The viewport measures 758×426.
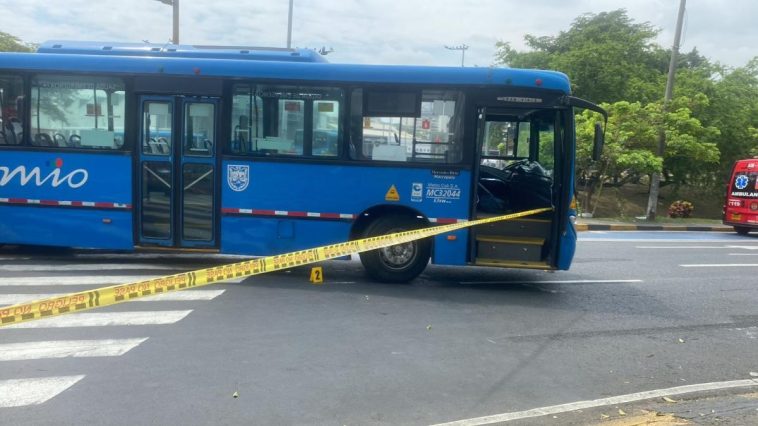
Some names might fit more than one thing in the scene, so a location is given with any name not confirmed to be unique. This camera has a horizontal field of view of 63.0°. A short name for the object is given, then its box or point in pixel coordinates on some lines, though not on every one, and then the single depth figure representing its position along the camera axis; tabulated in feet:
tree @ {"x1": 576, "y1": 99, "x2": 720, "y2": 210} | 71.97
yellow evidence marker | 28.07
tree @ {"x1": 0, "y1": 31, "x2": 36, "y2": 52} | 93.64
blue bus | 27.53
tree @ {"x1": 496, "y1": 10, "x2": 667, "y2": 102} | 107.86
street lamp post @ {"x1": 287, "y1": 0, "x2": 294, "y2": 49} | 90.48
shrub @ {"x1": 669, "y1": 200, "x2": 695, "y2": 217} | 86.34
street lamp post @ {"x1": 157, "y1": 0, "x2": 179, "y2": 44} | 57.96
